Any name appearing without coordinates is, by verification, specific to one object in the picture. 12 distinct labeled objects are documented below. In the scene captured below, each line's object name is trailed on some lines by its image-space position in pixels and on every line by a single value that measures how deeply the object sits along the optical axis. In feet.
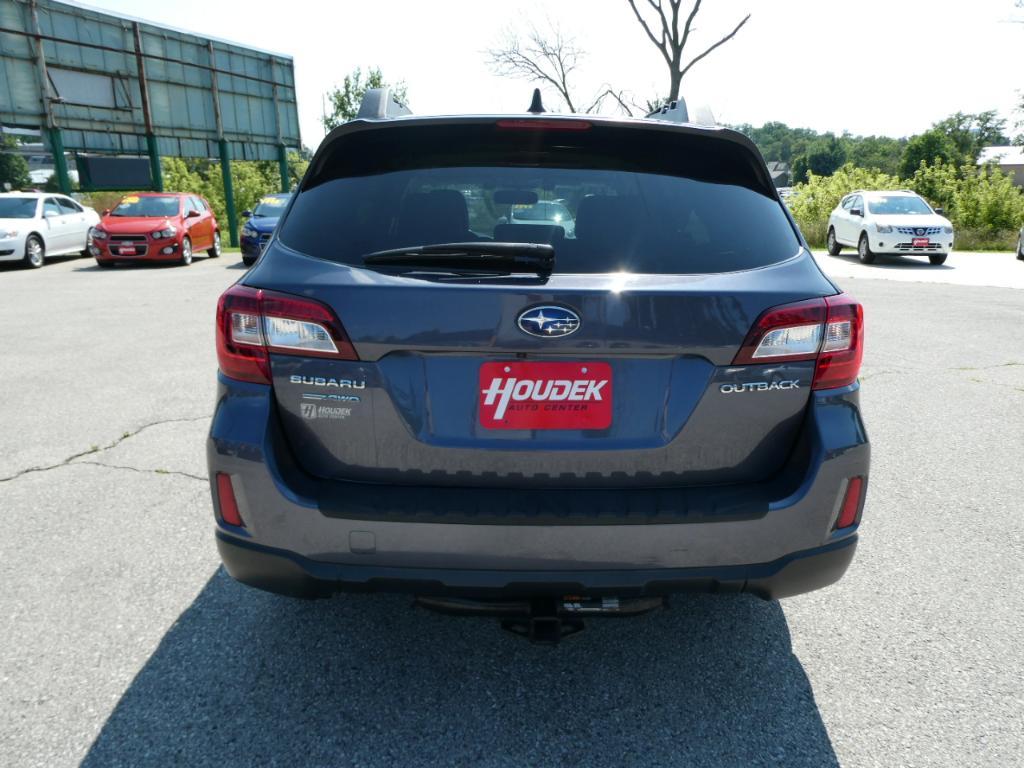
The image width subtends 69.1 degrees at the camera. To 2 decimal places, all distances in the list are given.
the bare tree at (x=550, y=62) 116.26
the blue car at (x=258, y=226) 53.62
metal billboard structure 73.61
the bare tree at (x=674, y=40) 98.17
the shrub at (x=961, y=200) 77.82
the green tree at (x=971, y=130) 315.17
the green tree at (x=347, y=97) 142.61
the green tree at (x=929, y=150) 278.30
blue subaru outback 6.45
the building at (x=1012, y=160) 305.53
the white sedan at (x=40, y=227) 53.06
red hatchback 54.13
